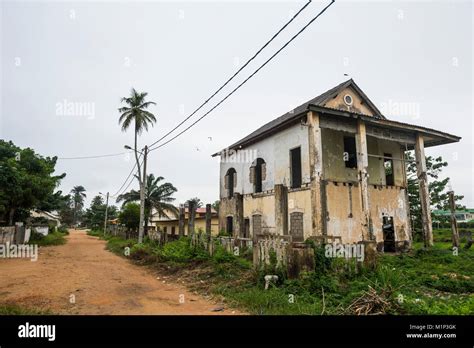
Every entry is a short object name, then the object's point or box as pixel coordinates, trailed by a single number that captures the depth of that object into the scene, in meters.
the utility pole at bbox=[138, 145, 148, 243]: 20.12
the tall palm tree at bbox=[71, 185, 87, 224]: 97.58
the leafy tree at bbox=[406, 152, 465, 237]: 23.33
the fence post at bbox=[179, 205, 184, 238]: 16.54
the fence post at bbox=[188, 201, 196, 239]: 14.80
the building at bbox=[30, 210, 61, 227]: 52.27
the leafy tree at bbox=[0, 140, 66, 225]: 16.30
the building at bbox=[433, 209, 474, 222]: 49.56
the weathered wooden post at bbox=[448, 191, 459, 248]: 14.39
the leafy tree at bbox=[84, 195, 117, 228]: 55.06
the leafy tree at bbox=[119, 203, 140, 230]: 29.02
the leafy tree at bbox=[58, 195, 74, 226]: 74.94
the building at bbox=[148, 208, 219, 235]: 29.46
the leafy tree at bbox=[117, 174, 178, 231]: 29.33
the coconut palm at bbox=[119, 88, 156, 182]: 23.14
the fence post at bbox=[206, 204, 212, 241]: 16.75
